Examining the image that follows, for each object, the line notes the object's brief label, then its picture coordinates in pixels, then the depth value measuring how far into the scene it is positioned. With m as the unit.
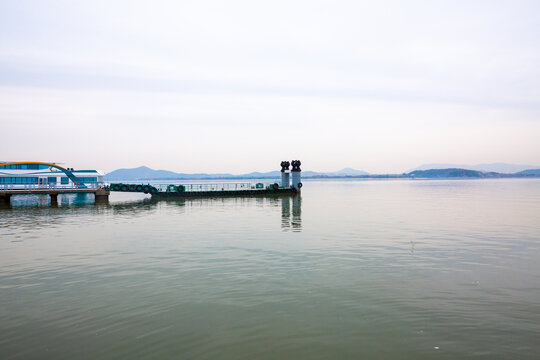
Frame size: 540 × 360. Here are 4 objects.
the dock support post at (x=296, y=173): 73.06
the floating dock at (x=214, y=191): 66.56
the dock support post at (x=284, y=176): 73.88
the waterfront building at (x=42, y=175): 65.31
